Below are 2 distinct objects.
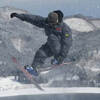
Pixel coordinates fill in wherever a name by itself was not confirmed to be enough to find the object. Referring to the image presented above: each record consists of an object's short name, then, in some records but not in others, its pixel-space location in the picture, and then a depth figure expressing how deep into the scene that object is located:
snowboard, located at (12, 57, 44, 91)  14.57
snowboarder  11.20
